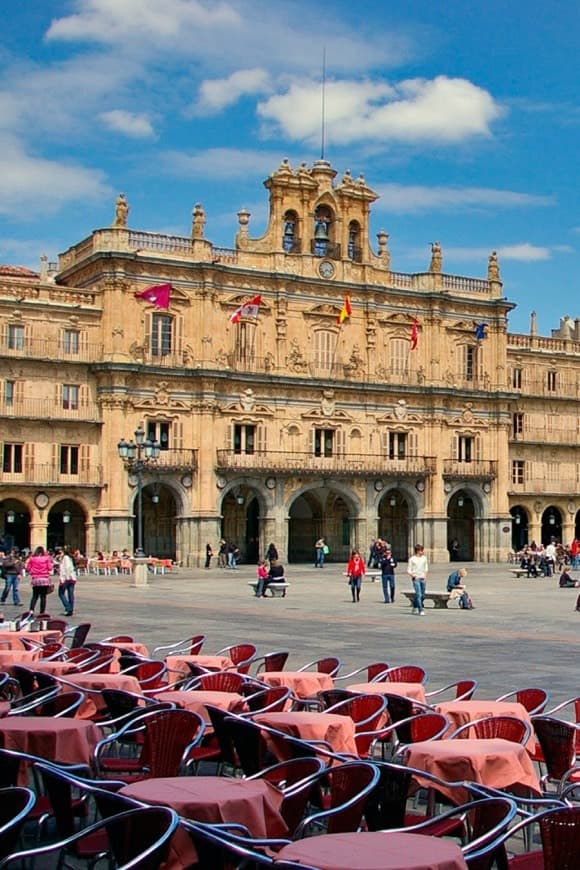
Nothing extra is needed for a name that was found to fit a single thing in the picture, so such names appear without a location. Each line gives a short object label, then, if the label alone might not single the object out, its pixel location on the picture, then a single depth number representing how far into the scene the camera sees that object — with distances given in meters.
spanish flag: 58.50
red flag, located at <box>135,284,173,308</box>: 53.34
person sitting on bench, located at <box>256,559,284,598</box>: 35.12
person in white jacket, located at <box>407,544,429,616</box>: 28.94
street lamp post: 41.28
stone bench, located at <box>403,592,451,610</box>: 31.14
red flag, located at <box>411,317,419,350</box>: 61.59
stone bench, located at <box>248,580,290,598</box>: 35.22
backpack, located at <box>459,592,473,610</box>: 30.92
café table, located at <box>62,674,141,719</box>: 11.68
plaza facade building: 53.34
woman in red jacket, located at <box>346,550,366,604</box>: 33.25
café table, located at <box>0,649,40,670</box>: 13.79
